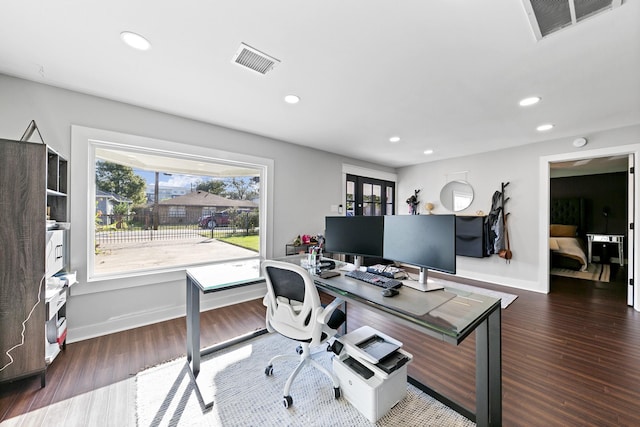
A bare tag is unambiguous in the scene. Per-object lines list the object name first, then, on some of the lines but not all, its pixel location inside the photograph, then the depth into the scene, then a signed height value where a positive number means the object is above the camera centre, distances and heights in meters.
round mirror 4.86 +0.39
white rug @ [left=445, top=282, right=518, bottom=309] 3.41 -1.25
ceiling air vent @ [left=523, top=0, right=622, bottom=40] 1.31 +1.16
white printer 1.46 -1.03
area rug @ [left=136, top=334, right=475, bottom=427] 1.46 -1.26
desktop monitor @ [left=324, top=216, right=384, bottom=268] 2.01 -0.20
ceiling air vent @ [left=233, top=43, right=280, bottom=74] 1.72 +1.16
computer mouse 1.46 -0.49
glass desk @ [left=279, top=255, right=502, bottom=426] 1.11 -0.52
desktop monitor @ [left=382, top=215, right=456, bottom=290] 1.51 -0.19
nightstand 5.18 -0.54
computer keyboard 1.63 -0.48
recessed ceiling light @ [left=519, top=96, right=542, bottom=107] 2.40 +1.16
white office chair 1.55 -0.67
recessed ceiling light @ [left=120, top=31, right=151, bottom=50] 1.57 +1.15
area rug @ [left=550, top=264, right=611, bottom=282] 4.56 -1.18
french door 5.18 +0.40
